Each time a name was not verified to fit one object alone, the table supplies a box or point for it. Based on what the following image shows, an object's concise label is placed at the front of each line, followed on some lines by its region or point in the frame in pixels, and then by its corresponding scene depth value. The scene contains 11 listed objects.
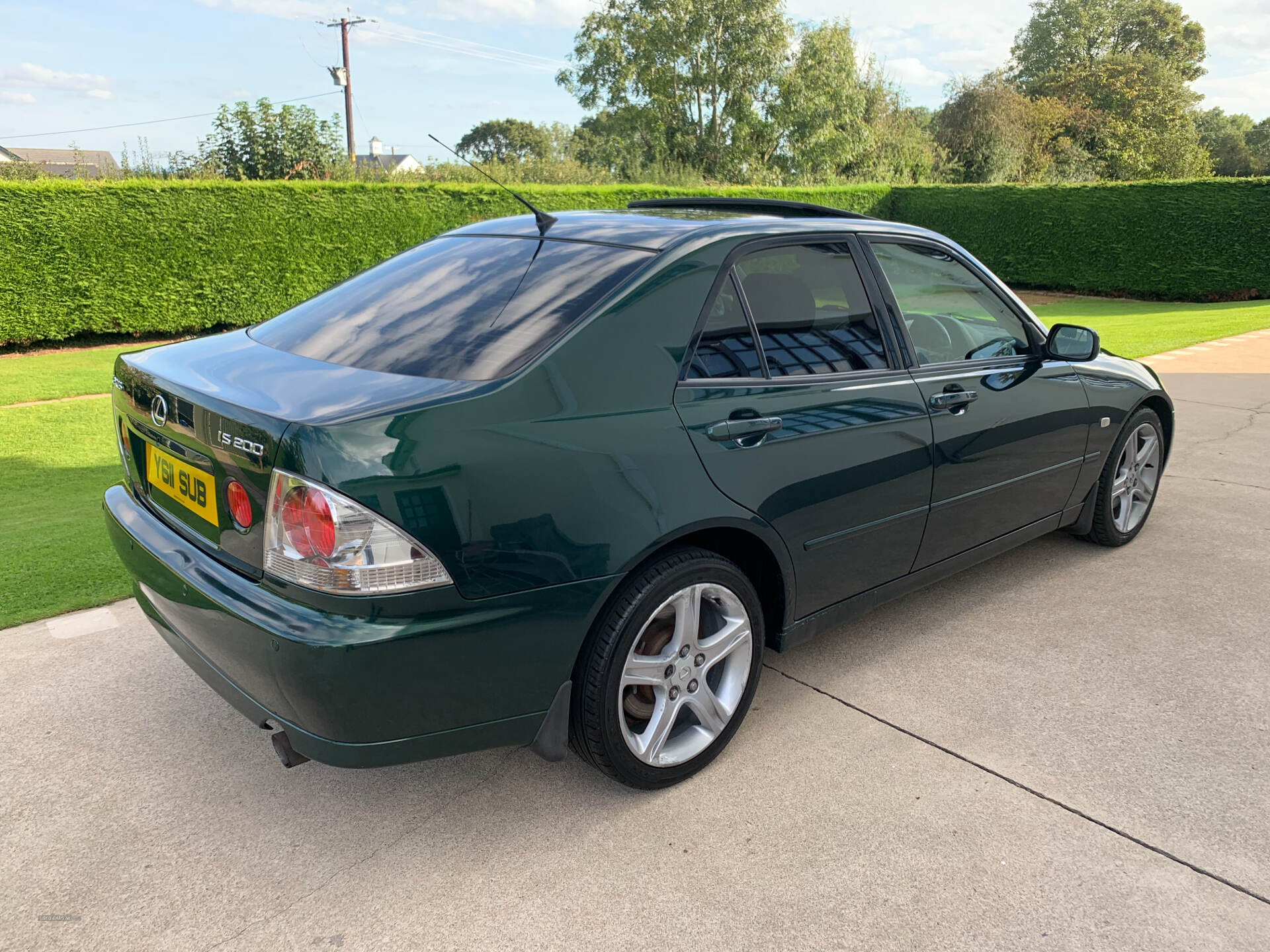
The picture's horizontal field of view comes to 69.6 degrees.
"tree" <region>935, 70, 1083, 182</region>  33.62
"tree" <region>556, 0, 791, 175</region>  31.45
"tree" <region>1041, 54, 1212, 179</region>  44.69
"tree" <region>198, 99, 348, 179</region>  17.67
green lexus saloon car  2.05
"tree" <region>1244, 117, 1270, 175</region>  68.38
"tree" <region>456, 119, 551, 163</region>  87.56
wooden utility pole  33.59
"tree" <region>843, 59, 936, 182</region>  32.19
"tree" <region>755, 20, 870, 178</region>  32.03
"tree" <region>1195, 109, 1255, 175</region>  69.14
